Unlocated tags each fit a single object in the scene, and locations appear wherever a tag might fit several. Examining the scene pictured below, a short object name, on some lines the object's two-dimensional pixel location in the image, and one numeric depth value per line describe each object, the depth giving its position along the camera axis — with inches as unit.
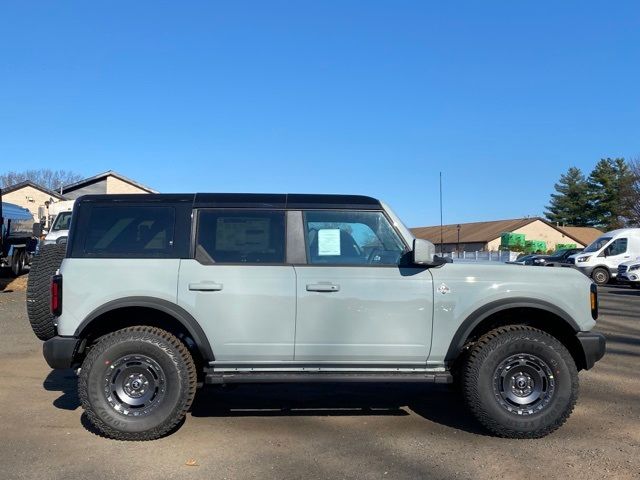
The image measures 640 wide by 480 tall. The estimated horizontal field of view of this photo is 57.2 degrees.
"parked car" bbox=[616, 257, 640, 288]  845.8
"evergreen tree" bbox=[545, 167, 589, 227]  3144.7
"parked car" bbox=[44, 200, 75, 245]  633.0
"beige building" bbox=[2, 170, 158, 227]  1445.6
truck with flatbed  722.8
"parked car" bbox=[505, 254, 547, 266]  1252.1
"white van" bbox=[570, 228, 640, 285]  955.3
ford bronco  186.7
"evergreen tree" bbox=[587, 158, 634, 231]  2817.2
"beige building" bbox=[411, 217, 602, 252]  2516.0
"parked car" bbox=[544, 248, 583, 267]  1157.8
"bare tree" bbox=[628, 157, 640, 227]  2030.0
